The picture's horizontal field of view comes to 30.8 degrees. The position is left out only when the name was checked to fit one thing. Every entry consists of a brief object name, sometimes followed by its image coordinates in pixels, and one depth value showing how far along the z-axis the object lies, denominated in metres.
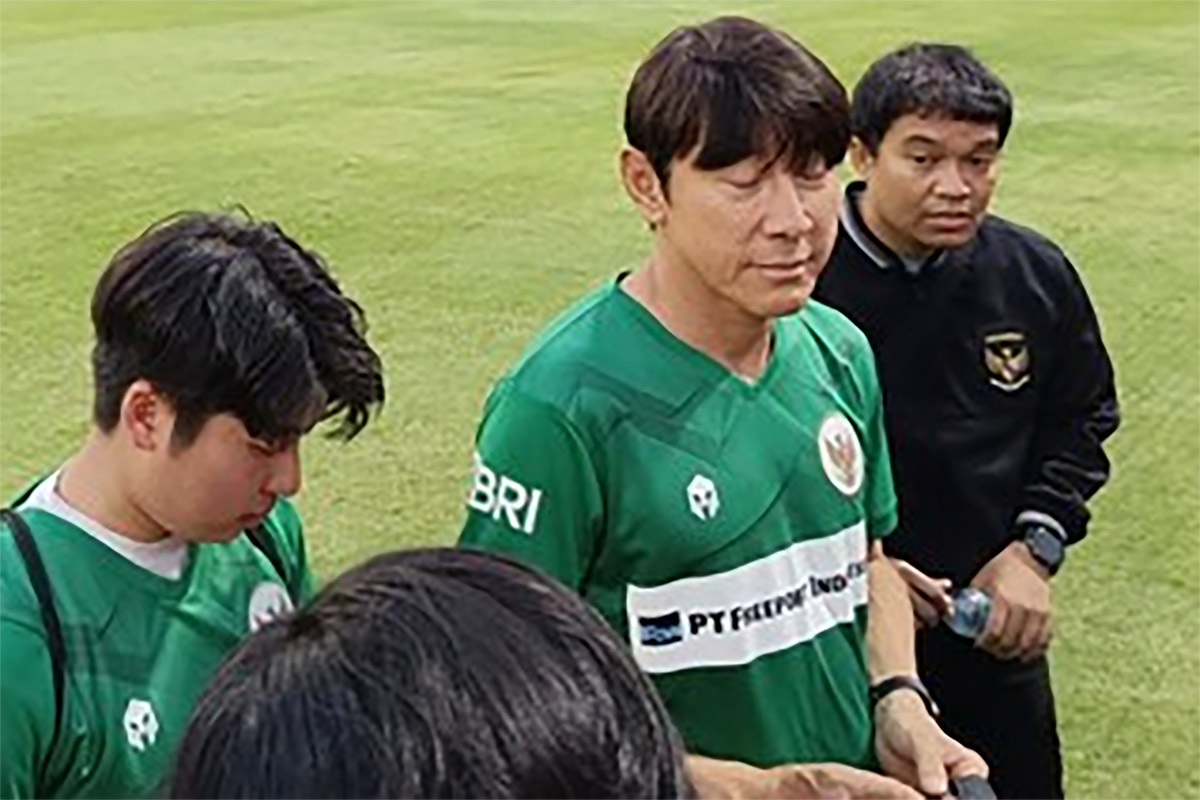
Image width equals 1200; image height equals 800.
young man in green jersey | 2.05
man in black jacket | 3.39
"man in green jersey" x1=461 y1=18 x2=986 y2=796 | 2.32
